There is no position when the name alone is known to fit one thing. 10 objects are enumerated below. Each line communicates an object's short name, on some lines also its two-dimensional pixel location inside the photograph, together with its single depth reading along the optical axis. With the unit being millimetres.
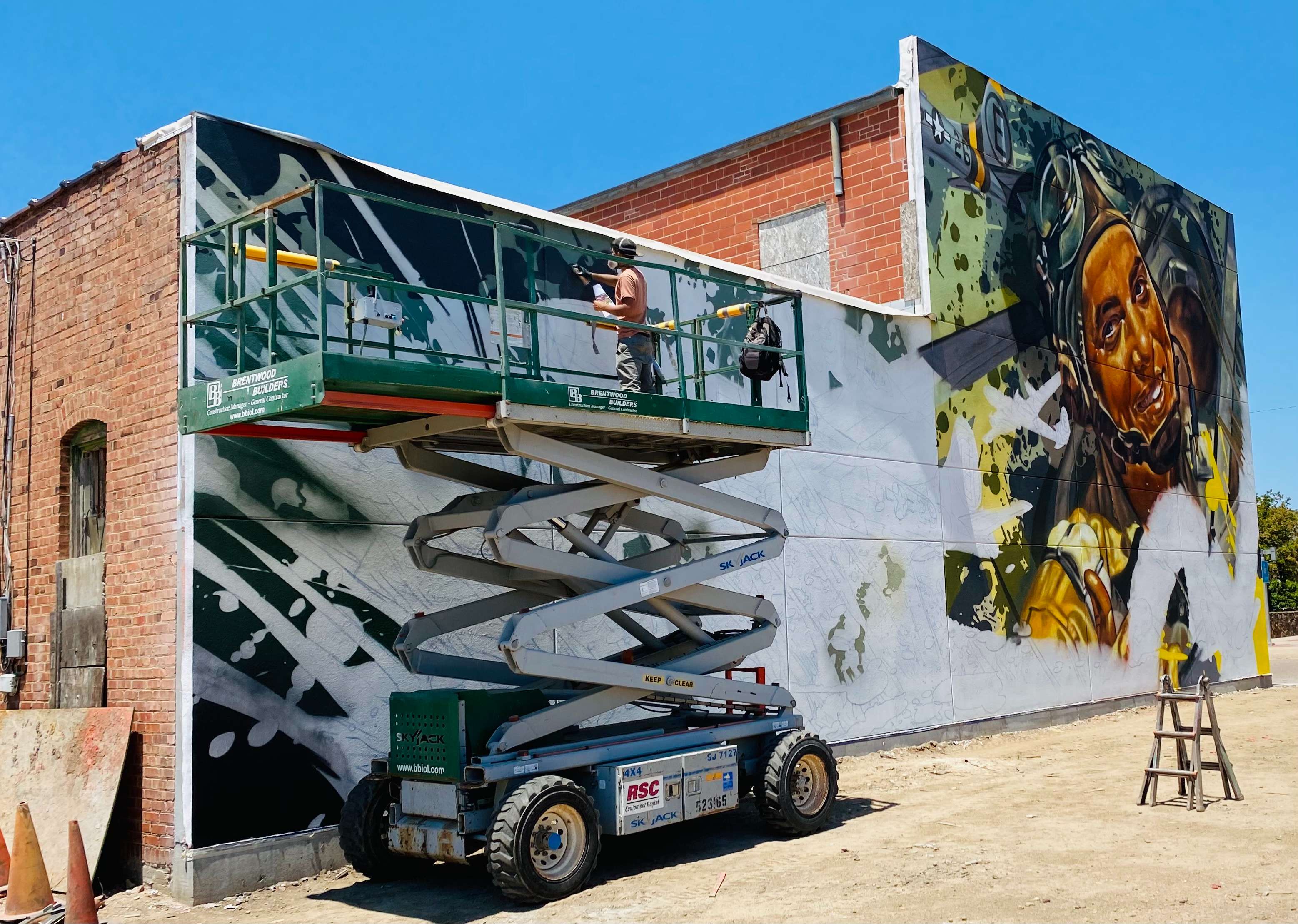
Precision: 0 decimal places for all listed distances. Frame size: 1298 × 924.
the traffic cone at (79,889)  8289
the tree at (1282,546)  53969
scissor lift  8375
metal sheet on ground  9508
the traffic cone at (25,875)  8438
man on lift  10016
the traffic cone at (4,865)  9195
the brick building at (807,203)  17828
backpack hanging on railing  10484
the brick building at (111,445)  9688
